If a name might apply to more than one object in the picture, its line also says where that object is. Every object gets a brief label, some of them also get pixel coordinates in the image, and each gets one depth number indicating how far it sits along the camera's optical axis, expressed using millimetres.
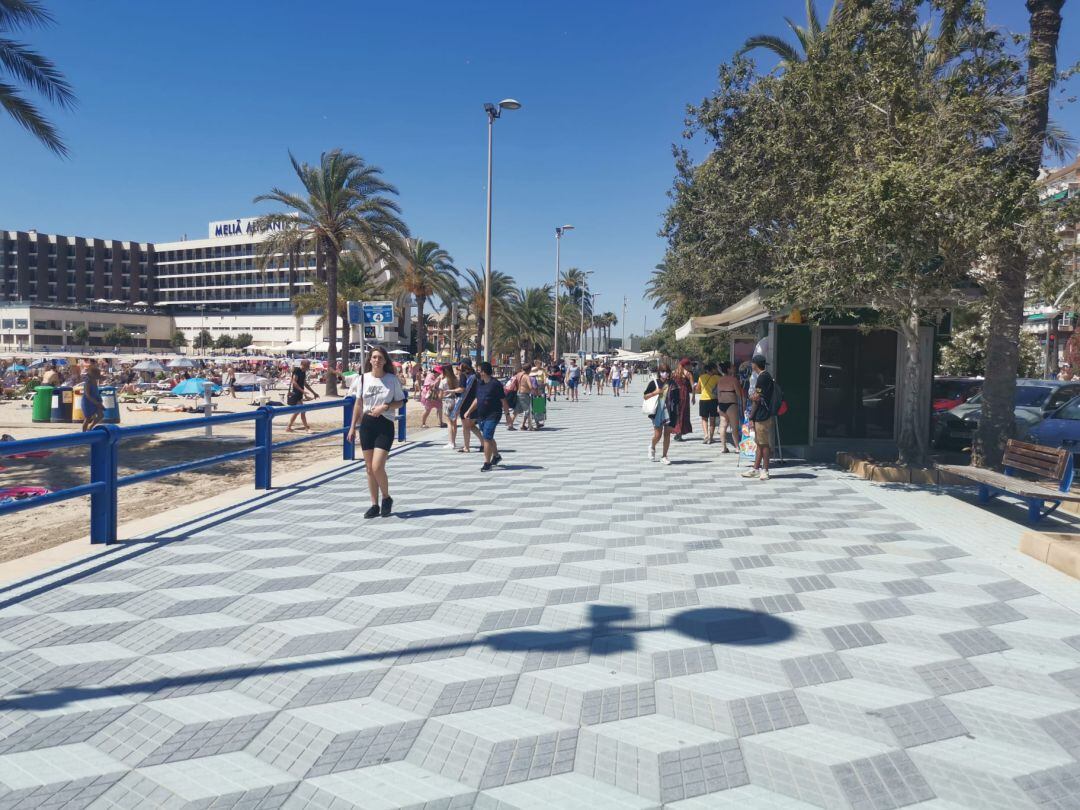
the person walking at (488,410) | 11344
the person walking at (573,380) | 33162
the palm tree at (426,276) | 46438
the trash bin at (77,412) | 21058
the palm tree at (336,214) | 29938
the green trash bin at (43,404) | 20875
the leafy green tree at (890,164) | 8914
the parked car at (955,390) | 16719
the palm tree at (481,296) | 51375
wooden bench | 7184
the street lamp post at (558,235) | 52584
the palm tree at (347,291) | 43469
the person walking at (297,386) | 17062
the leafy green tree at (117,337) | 107438
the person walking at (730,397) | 12688
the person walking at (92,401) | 15680
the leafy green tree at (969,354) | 33344
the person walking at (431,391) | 18266
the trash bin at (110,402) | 20000
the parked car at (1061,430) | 11344
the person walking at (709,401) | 15734
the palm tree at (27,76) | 13484
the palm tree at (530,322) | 58369
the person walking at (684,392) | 13672
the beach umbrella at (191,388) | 25450
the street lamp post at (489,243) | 24766
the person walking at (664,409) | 12094
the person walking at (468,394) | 11845
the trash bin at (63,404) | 20984
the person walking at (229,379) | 32125
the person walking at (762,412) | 10227
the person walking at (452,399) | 13422
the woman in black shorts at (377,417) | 7367
